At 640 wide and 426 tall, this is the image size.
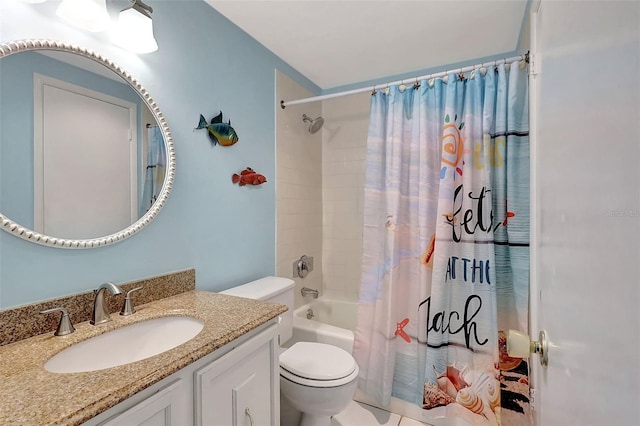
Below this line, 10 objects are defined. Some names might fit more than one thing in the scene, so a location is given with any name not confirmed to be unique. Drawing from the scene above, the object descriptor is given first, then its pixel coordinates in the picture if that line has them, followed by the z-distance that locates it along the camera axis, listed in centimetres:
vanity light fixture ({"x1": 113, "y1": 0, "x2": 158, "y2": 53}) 117
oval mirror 95
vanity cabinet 73
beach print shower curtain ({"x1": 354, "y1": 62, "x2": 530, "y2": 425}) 163
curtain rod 159
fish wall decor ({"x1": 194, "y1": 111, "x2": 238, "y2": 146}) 158
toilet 145
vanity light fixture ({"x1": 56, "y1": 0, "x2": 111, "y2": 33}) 102
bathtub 202
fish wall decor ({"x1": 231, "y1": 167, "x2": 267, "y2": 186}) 181
